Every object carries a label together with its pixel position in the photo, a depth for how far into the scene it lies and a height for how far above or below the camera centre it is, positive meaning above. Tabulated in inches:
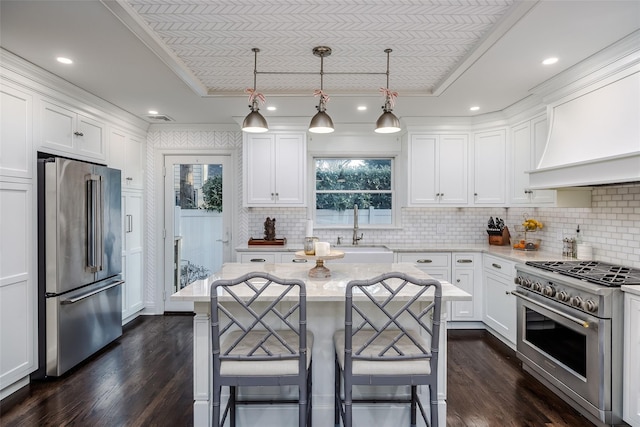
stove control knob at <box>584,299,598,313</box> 89.4 -24.5
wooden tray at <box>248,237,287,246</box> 176.1 -16.5
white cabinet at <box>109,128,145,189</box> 161.6 +26.1
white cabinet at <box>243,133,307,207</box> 178.1 +21.9
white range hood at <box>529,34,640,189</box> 92.9 +22.7
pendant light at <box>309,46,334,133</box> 98.3 +24.7
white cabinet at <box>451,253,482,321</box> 163.5 -30.2
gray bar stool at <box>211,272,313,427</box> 67.4 -29.1
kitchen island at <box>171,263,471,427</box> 84.0 -39.0
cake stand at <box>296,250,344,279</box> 91.7 -14.7
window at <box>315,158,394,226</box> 198.7 +11.0
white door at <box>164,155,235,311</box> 191.9 -3.4
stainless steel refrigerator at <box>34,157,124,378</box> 115.4 -18.0
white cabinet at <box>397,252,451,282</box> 163.9 -24.3
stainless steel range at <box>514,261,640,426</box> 87.9 -33.7
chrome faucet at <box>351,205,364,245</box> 187.1 -9.8
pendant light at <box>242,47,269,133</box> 100.6 +25.7
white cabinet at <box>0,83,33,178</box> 104.0 +23.7
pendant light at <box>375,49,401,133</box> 98.2 +25.1
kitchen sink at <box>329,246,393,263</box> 163.5 -21.6
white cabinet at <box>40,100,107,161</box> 121.0 +29.3
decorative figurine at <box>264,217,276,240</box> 182.8 -10.4
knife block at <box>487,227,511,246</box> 174.2 -14.0
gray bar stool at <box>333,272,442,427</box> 67.7 -29.0
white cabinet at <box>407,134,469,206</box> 177.3 +21.3
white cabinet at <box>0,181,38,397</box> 103.2 -22.8
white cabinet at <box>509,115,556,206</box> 141.4 +22.4
